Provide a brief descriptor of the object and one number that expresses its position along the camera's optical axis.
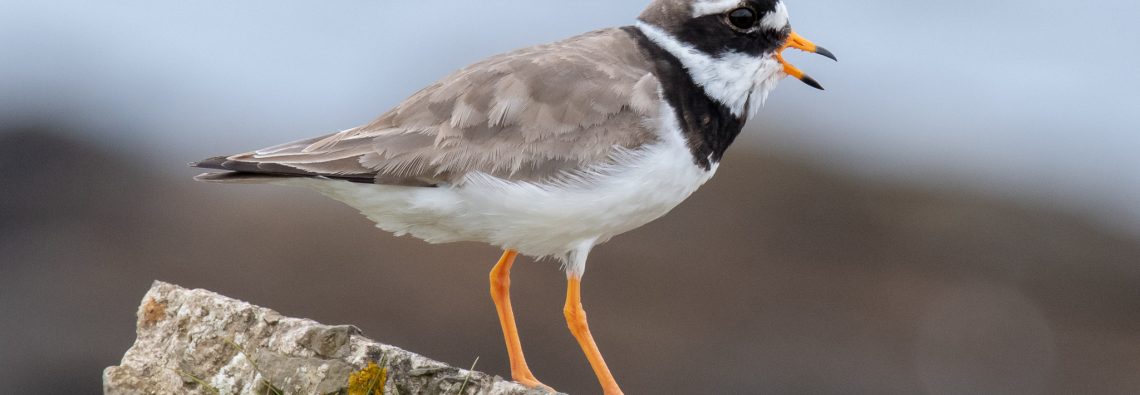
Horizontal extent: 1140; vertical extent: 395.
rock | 11.51
